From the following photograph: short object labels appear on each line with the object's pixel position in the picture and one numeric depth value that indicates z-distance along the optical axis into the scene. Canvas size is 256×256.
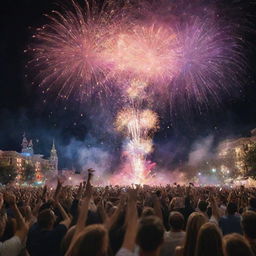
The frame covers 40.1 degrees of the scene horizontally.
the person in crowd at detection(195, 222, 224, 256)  3.27
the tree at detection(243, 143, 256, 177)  54.41
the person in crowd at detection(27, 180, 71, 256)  4.82
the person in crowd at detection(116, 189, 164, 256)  3.21
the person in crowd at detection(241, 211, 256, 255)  4.25
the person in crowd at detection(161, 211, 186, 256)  4.67
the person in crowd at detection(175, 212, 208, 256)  3.64
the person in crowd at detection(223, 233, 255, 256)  3.07
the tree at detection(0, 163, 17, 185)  77.69
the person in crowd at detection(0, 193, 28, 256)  4.35
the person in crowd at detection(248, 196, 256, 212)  7.88
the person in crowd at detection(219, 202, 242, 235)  6.48
